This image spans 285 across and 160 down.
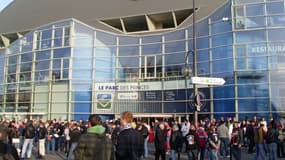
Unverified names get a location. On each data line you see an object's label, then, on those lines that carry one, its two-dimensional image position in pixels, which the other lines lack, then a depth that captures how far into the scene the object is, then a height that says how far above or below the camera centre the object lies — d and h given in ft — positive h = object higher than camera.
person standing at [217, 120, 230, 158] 36.35 -3.63
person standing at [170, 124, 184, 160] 33.55 -4.44
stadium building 75.06 +13.71
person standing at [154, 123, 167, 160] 32.68 -3.99
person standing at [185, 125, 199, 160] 31.60 -4.50
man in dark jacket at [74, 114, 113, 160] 13.05 -1.99
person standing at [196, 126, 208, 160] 33.29 -3.93
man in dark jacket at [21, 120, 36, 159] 37.88 -4.95
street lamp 37.69 +4.62
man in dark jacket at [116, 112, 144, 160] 15.48 -2.07
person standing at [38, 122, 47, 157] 40.80 -5.09
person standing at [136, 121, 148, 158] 40.54 -3.74
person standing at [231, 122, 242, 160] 33.94 -4.84
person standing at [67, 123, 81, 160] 34.75 -4.24
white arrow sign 35.25 +2.99
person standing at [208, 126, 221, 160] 32.70 -4.59
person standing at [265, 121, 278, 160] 33.84 -4.40
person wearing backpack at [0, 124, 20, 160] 11.79 -2.02
